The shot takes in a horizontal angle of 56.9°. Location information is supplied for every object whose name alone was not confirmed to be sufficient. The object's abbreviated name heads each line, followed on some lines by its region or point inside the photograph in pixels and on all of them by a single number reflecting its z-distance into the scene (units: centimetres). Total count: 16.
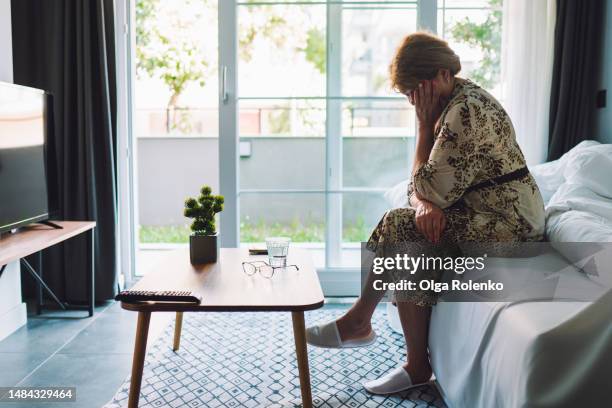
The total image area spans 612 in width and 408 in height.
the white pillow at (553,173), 247
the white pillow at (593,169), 214
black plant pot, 219
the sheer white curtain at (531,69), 311
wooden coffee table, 165
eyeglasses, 205
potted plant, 217
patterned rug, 192
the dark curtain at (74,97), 302
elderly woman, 183
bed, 118
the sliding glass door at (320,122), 329
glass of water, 213
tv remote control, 165
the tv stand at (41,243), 219
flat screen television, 234
